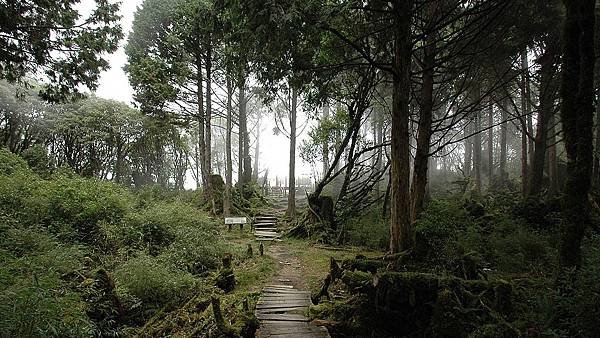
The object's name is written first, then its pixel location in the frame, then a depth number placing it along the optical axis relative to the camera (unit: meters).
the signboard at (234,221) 13.70
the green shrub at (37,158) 15.63
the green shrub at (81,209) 8.73
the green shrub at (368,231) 10.84
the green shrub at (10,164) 10.73
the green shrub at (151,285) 6.54
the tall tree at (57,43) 8.38
